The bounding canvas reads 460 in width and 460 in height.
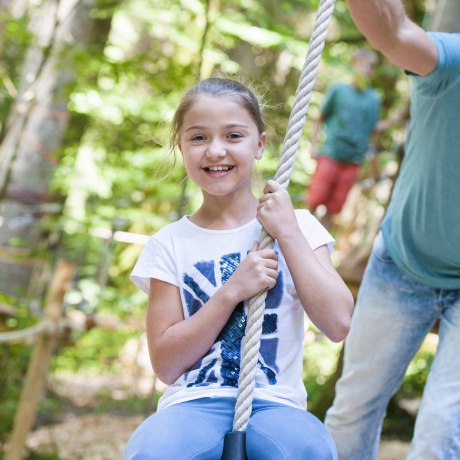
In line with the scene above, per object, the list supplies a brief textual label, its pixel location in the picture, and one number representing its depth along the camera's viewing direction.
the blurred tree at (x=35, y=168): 5.85
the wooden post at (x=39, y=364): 5.17
